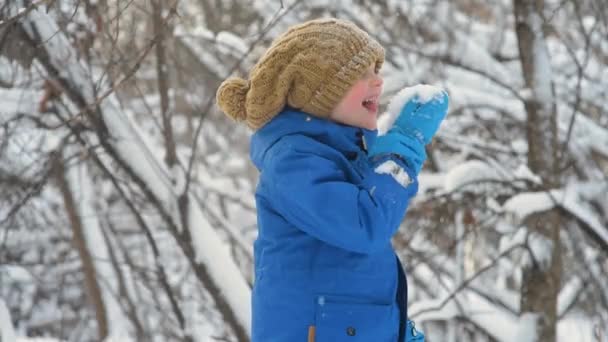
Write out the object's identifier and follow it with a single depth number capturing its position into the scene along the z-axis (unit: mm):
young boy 2760
